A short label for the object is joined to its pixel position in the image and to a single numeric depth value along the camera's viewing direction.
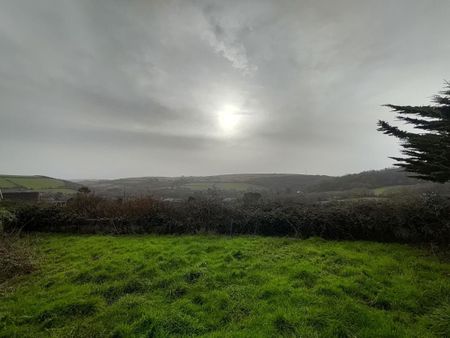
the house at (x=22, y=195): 22.23
